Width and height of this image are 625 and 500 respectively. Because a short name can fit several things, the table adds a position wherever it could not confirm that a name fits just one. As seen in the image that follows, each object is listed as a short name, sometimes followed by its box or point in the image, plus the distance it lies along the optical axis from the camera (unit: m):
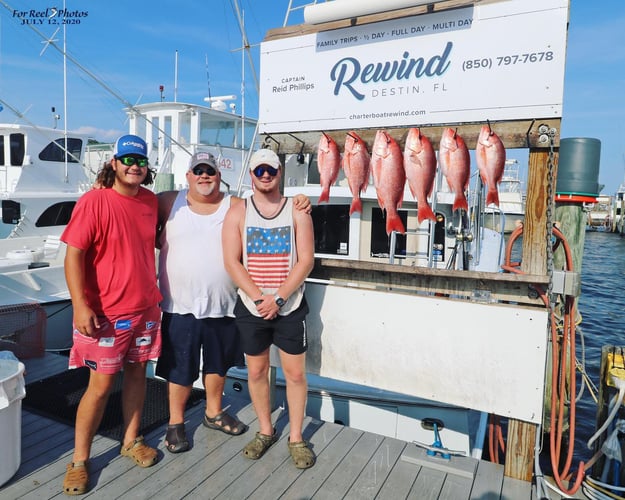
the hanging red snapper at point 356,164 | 2.81
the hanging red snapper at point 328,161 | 2.93
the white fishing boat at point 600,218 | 48.23
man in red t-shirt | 2.22
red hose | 2.52
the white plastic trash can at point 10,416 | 2.29
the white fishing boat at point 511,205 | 37.56
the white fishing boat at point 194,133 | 11.77
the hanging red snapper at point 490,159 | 2.50
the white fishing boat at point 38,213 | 6.95
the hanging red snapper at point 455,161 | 2.55
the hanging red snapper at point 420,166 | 2.62
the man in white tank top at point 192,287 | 2.63
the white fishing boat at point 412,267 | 2.51
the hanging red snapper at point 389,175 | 2.71
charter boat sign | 2.49
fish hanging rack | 2.54
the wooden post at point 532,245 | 2.55
